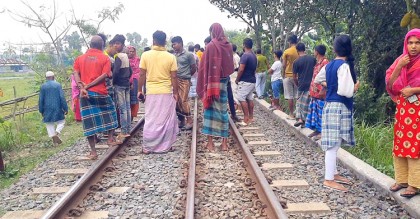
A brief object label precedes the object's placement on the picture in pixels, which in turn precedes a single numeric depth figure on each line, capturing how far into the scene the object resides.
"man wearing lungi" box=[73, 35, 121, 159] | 5.70
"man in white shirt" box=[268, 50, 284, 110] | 9.45
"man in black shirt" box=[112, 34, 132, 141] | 6.48
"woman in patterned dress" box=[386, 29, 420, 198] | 3.57
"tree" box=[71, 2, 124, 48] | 13.98
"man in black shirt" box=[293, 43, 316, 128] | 7.29
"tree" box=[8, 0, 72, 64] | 11.67
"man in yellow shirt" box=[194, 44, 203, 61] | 13.07
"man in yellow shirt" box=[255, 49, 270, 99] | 10.60
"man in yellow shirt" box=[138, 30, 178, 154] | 6.07
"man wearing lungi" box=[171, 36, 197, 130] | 7.39
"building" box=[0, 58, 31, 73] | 59.19
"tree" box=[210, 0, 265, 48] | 18.92
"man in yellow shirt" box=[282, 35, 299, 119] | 8.43
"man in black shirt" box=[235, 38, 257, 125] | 7.79
